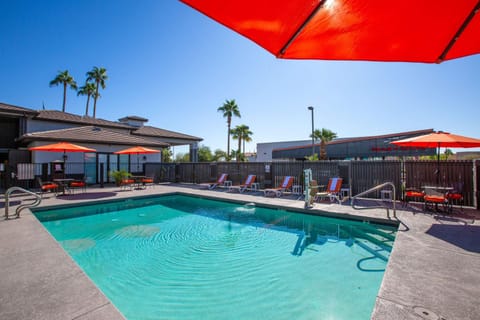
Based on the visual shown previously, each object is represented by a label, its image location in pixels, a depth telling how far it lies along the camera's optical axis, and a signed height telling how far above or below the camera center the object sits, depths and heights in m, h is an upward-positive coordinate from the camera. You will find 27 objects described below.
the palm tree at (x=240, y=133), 32.84 +4.67
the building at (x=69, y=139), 14.00 +1.76
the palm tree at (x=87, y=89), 32.50 +11.03
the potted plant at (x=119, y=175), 14.18 -0.61
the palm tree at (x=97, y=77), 32.47 +12.89
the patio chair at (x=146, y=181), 14.27 -1.01
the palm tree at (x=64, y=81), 31.41 +11.93
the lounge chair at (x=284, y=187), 11.21 -1.12
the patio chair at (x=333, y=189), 9.18 -1.04
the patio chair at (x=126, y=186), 13.15 -1.28
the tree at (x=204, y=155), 42.36 +1.92
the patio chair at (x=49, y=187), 10.47 -0.98
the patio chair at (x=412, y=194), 7.60 -1.03
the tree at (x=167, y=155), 34.24 +1.57
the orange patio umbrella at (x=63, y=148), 10.71 +0.86
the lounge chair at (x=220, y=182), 14.52 -1.10
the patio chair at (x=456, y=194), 6.91 -0.94
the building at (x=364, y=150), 21.47 +1.73
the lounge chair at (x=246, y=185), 12.72 -1.15
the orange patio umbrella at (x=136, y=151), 13.59 +0.87
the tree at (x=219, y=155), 43.91 +2.04
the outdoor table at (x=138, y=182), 14.24 -1.08
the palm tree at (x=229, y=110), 31.73 +7.76
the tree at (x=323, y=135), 25.15 +3.38
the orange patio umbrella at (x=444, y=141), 6.53 +0.70
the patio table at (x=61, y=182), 10.93 -0.86
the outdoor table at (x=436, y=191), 6.76 -0.83
